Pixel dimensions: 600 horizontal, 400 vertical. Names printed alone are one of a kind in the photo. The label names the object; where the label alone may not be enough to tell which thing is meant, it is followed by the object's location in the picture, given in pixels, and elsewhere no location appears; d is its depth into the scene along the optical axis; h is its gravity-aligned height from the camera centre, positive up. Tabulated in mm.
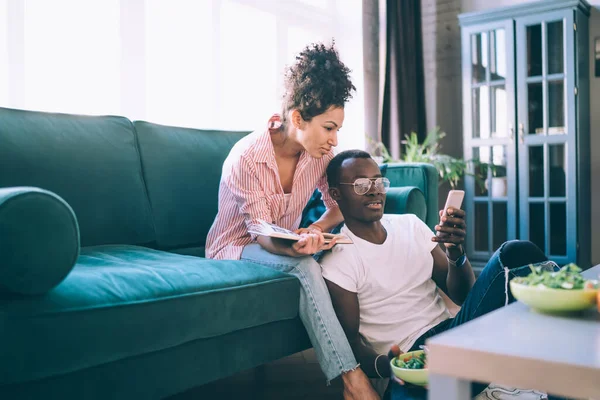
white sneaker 1301 -462
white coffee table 733 -220
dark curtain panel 4293 +795
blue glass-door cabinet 3689 +394
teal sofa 1121 -191
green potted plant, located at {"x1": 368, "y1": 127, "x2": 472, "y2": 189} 3863 +191
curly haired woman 1606 +30
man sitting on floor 1550 -237
